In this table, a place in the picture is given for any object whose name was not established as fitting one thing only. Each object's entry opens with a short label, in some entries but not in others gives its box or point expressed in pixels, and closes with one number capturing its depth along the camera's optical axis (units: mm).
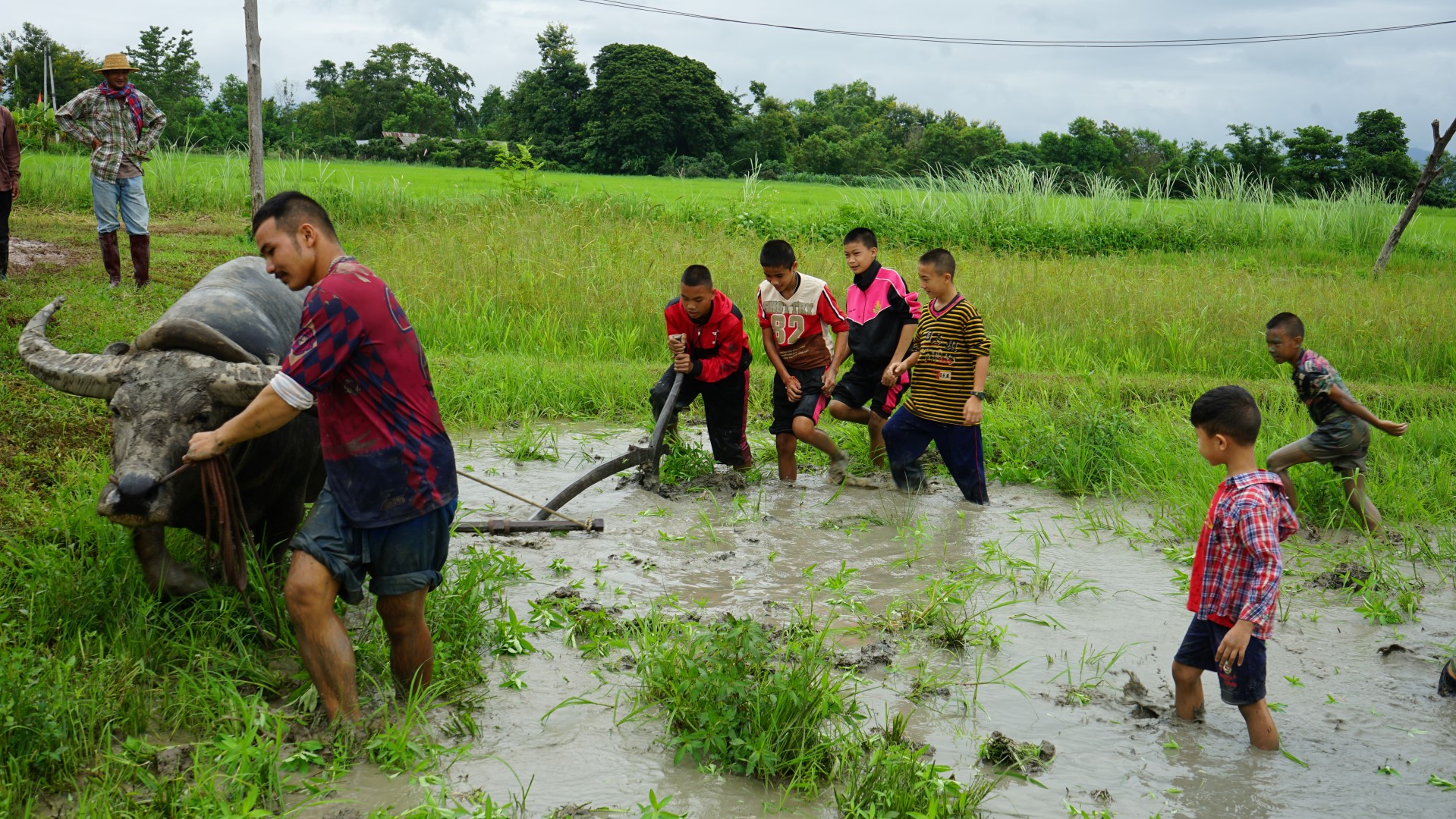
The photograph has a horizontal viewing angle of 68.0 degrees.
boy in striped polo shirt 5613
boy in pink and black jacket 6102
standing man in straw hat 9070
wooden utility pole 11336
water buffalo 3324
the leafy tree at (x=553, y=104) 41469
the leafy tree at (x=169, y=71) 46438
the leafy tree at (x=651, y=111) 39094
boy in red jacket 5777
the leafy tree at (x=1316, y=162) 31703
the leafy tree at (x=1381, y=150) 31188
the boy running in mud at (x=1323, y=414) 5188
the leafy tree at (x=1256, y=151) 34000
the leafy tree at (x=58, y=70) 42938
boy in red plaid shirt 3256
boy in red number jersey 6074
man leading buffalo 2969
